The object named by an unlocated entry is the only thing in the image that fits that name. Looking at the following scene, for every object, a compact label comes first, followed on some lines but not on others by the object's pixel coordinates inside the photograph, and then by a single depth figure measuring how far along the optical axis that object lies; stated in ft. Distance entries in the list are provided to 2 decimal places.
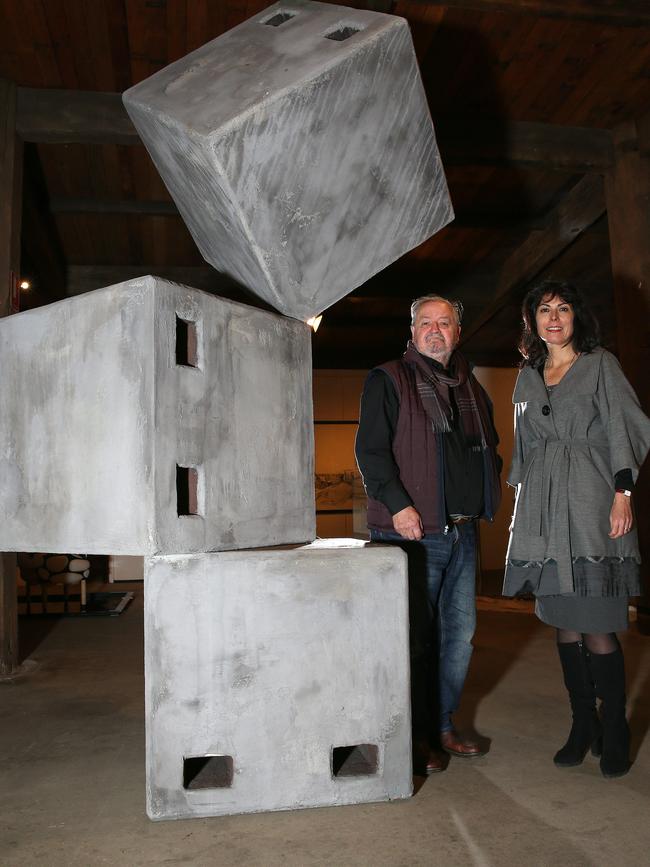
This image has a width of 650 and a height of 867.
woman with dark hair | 6.56
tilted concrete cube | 6.04
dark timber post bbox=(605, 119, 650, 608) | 13.55
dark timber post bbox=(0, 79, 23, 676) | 11.62
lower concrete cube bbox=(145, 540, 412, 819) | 5.83
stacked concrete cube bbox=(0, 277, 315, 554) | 5.86
